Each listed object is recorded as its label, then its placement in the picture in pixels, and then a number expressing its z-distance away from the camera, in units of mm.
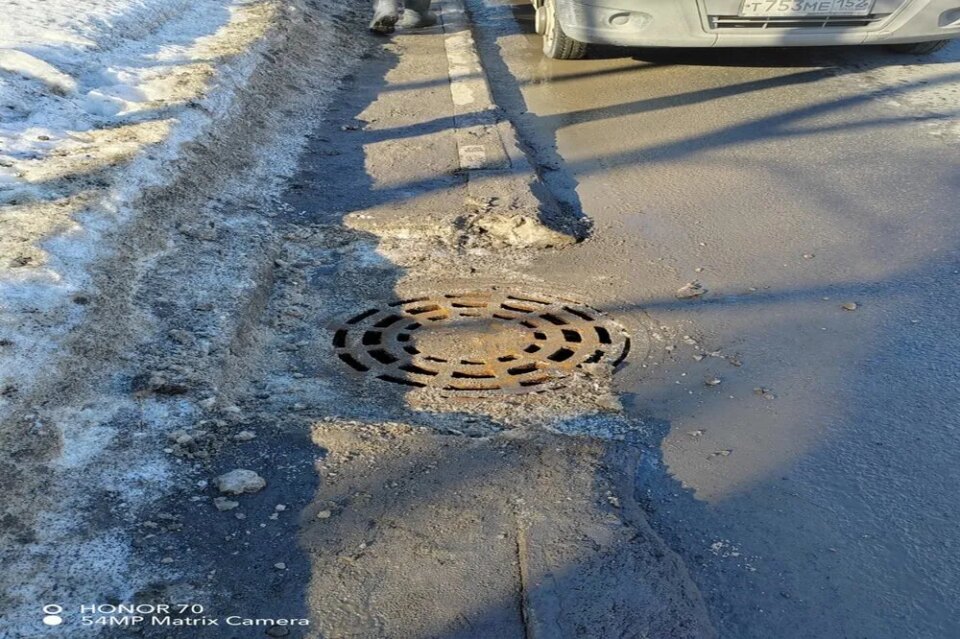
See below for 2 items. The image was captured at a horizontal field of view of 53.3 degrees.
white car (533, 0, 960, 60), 6867
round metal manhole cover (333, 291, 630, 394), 3703
